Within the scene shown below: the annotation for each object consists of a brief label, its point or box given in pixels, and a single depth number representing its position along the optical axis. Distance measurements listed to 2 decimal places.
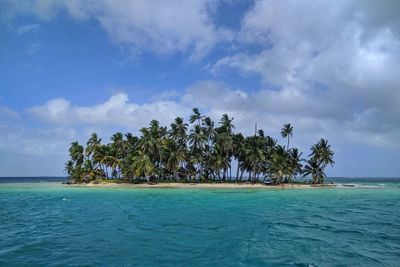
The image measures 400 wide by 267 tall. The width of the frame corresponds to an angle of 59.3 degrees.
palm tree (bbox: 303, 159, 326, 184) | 90.25
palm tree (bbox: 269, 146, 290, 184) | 83.94
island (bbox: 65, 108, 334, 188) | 83.62
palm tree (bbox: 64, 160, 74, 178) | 97.65
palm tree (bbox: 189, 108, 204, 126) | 87.62
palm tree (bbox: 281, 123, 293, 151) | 94.00
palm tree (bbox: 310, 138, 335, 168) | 90.44
